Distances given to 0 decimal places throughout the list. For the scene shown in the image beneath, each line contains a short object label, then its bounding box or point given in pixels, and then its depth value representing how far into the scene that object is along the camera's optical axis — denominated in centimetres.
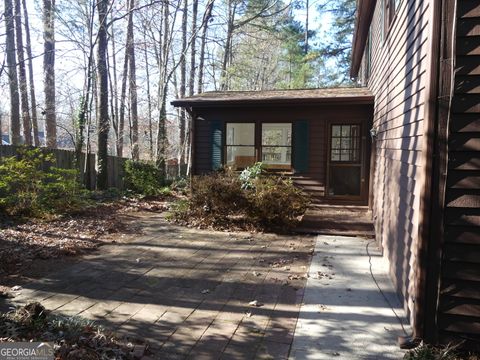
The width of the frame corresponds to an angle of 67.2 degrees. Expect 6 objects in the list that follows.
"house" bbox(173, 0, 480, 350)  268
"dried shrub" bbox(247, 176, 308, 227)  707
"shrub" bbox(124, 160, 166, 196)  1141
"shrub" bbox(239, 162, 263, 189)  772
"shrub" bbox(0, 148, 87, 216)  728
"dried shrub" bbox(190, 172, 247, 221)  735
